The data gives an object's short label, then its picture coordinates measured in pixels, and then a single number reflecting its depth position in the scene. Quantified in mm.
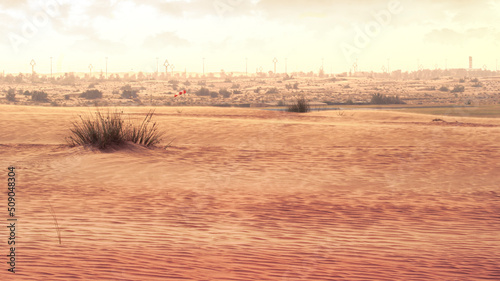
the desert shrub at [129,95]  88281
